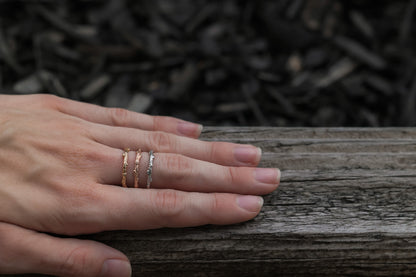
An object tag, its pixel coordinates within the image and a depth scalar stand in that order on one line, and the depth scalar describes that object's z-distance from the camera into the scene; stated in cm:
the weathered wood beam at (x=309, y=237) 43
